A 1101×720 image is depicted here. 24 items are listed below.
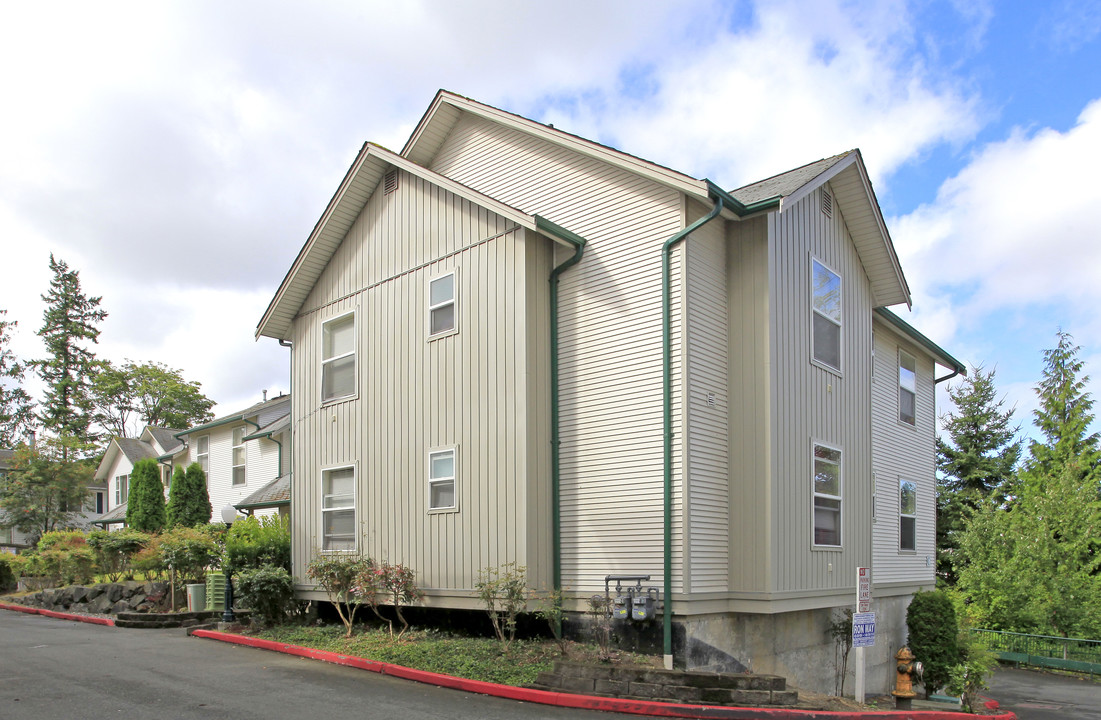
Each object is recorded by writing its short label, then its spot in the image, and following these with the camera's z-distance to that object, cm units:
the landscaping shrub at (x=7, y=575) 2620
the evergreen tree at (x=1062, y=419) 3572
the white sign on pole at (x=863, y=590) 1116
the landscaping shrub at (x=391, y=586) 1313
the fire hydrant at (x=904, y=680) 1329
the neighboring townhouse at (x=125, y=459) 3675
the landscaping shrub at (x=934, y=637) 1627
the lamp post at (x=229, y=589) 1578
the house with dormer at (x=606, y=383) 1169
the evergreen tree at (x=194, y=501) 2798
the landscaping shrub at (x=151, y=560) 1888
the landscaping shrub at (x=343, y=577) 1351
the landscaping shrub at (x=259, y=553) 1633
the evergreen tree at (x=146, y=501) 2928
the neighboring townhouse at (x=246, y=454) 2764
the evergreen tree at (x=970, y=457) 3719
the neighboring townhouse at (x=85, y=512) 5149
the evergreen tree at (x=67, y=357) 5647
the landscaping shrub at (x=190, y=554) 1816
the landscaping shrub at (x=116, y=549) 2128
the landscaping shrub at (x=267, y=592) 1484
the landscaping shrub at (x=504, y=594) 1148
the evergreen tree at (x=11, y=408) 5688
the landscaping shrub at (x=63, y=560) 2236
